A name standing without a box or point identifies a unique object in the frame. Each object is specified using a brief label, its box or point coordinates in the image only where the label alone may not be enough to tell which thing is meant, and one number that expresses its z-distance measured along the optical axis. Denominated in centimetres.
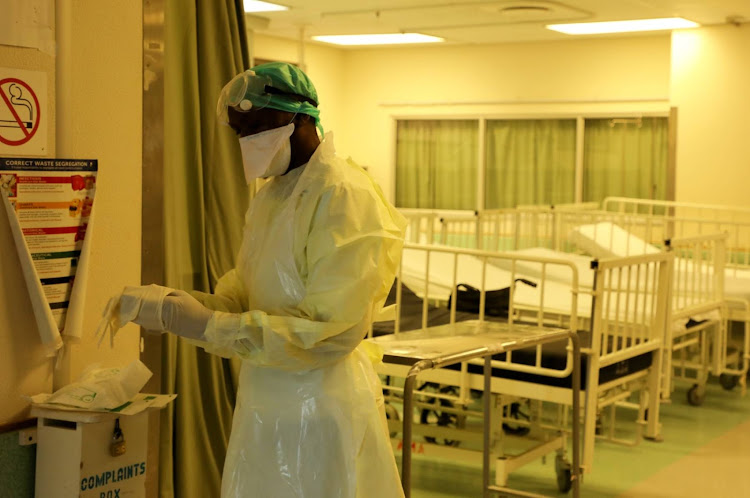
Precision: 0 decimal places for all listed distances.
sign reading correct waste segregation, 230
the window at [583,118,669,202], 858
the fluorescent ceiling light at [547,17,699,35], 750
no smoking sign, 229
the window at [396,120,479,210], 969
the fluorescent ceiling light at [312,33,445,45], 876
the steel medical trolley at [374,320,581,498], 268
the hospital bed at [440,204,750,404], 566
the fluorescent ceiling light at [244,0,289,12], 692
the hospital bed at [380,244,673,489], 402
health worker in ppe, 201
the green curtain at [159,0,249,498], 301
